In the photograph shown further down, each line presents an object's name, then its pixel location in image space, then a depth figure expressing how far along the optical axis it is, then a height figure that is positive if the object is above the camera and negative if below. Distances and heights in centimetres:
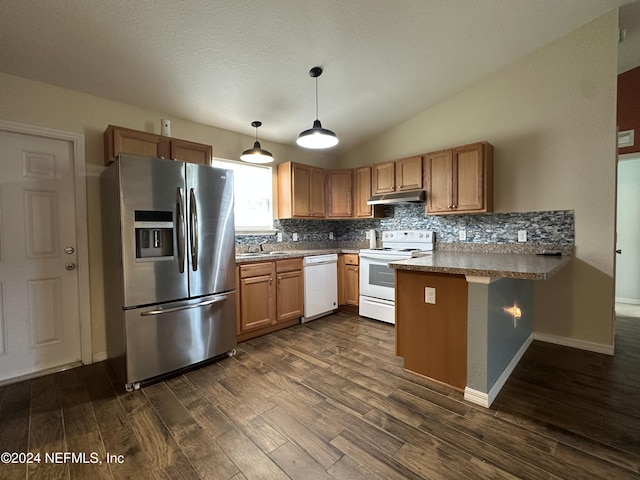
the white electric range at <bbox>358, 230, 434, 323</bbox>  359 -54
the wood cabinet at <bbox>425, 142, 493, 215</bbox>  318 +60
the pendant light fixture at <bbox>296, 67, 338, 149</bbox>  239 +81
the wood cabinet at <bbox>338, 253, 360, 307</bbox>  407 -70
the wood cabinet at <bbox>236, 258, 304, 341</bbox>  313 -75
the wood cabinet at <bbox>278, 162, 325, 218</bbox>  406 +60
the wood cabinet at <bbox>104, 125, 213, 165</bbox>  254 +85
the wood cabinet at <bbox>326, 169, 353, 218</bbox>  448 +61
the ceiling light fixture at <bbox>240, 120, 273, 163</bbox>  322 +88
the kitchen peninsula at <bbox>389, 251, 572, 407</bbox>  195 -67
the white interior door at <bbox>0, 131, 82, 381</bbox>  236 -18
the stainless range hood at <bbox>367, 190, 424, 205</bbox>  361 +44
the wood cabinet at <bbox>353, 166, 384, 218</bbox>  425 +54
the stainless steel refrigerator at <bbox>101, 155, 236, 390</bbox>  224 -26
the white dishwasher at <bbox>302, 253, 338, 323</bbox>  375 -73
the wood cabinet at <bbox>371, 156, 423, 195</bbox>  371 +76
